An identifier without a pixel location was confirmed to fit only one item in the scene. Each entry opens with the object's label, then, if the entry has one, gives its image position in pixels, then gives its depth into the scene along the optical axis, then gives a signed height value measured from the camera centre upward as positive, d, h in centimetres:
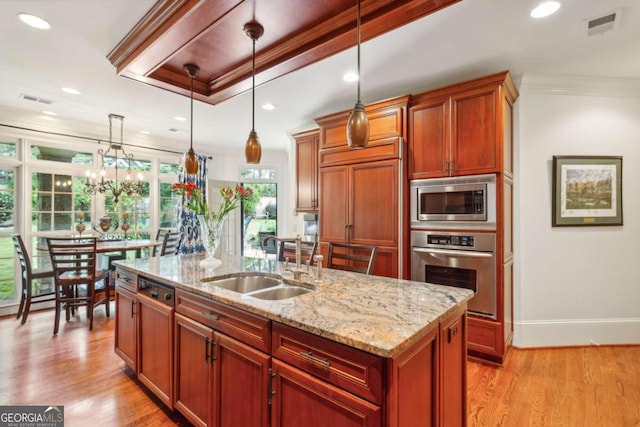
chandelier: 436 +46
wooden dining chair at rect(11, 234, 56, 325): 354 -75
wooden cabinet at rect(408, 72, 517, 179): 263 +78
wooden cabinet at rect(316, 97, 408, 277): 307 +31
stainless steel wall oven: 267 -45
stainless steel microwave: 267 +11
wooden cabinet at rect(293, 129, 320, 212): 418 +60
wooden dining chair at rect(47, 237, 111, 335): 340 -74
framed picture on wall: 305 +23
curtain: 550 -21
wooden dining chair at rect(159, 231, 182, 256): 389 -42
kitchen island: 108 -60
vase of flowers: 229 +2
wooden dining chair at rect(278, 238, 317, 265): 286 -35
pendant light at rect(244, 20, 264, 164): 196 +50
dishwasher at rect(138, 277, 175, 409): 198 -85
